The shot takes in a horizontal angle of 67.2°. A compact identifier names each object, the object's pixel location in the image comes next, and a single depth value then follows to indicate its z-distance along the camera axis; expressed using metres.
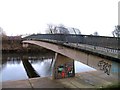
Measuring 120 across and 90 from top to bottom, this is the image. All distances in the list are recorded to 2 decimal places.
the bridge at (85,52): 5.40
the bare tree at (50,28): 41.40
